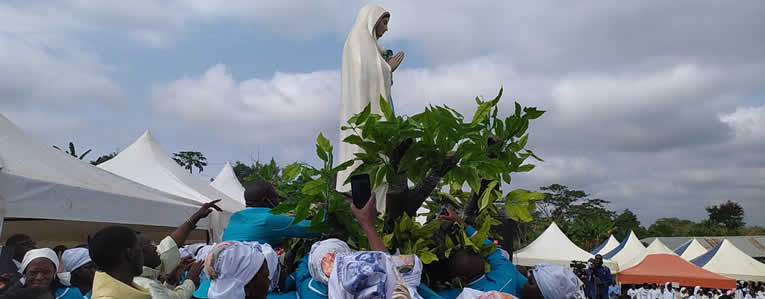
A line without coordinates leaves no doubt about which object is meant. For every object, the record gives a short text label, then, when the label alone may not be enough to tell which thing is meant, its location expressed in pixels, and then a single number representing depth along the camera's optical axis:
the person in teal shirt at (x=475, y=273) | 2.93
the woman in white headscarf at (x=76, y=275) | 3.92
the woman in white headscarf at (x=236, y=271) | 2.50
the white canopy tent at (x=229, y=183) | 17.16
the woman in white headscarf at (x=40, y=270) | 3.85
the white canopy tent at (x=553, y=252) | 23.92
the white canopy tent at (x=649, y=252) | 25.36
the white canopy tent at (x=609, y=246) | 32.44
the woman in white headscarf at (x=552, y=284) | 3.13
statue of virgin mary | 4.59
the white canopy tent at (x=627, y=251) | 27.58
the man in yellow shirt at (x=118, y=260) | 2.38
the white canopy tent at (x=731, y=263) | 24.98
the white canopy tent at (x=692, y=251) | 30.19
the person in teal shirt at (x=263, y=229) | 3.00
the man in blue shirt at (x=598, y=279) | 10.20
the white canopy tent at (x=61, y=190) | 5.75
